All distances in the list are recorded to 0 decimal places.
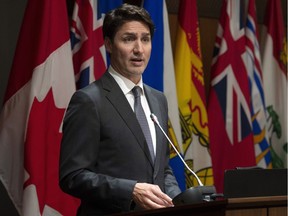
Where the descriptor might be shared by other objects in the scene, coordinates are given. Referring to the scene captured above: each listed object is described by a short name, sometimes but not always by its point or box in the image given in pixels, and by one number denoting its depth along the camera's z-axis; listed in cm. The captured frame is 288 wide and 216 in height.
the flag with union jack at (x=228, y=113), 730
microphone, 357
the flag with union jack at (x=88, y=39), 626
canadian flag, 573
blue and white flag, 657
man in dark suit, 395
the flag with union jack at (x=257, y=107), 754
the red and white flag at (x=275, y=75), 778
